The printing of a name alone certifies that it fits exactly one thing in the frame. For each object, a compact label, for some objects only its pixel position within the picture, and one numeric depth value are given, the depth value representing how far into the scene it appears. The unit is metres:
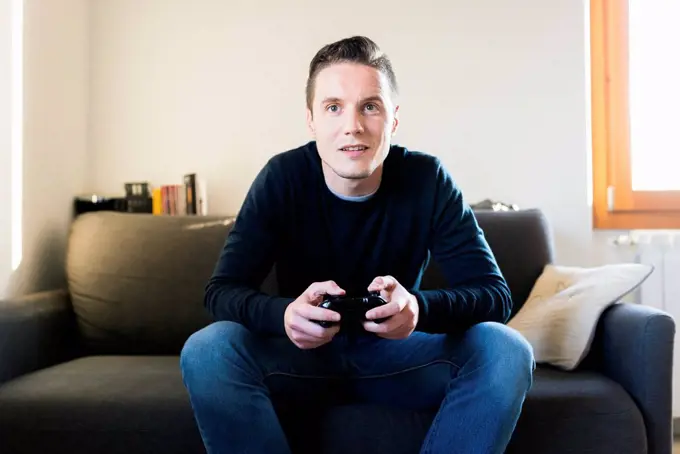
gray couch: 1.46
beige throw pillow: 1.75
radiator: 2.41
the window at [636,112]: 2.60
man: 1.21
